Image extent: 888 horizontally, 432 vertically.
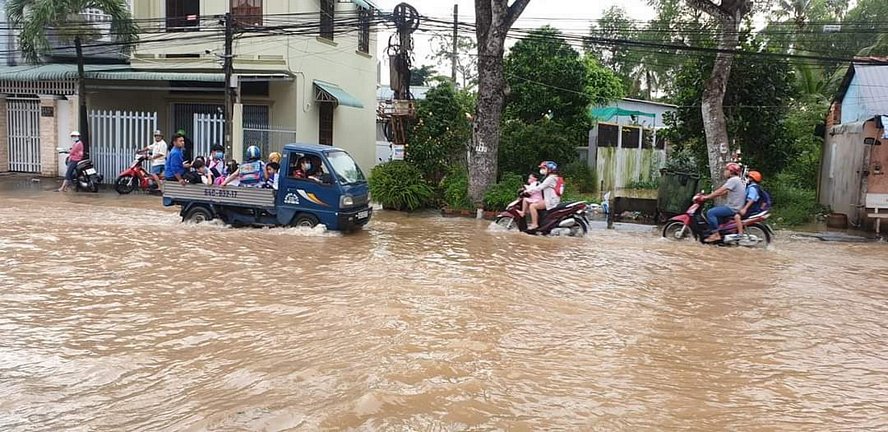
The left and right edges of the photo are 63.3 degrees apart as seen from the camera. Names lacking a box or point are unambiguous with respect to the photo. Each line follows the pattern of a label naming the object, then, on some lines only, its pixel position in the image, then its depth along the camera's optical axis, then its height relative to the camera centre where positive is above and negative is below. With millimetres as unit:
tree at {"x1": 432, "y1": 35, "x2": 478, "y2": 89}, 42047 +5675
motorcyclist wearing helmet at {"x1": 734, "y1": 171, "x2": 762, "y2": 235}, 12453 -696
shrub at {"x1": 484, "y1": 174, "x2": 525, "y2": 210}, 16328 -1012
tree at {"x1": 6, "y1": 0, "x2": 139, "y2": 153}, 17969 +2925
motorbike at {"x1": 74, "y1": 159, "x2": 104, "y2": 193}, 17891 -1017
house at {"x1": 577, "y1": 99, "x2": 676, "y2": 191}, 21250 +96
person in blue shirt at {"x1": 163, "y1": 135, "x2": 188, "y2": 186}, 15196 -497
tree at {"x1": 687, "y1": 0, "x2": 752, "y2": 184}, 15562 +1563
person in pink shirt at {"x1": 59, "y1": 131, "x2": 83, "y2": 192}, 17953 -561
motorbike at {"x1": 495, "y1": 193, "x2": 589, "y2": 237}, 13297 -1274
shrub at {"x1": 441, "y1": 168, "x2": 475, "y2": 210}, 16984 -1053
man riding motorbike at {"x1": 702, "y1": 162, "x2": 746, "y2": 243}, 12508 -759
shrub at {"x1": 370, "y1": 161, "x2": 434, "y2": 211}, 17156 -992
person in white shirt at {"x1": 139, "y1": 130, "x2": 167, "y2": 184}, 17625 -407
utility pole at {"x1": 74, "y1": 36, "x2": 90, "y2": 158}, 18500 +998
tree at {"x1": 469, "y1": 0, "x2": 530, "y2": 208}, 16656 +1342
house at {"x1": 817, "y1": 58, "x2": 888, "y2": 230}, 15219 +340
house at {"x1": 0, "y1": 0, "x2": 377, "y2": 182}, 19297 +1479
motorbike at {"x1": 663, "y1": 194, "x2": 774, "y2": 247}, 12562 -1284
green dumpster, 15477 -797
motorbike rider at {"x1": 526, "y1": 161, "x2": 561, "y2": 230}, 13289 -808
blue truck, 12203 -968
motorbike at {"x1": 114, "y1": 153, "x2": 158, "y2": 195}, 17828 -1020
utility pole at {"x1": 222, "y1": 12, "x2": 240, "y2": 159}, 17781 +1975
